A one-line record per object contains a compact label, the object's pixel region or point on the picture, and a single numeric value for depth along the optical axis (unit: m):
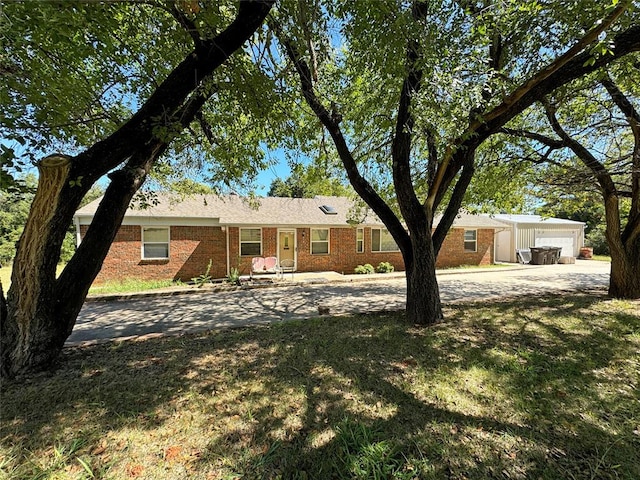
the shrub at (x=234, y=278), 11.44
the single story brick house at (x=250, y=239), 11.45
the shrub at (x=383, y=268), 15.16
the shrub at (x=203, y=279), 11.30
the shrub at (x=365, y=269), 14.75
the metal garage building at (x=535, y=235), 21.09
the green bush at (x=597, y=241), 25.39
